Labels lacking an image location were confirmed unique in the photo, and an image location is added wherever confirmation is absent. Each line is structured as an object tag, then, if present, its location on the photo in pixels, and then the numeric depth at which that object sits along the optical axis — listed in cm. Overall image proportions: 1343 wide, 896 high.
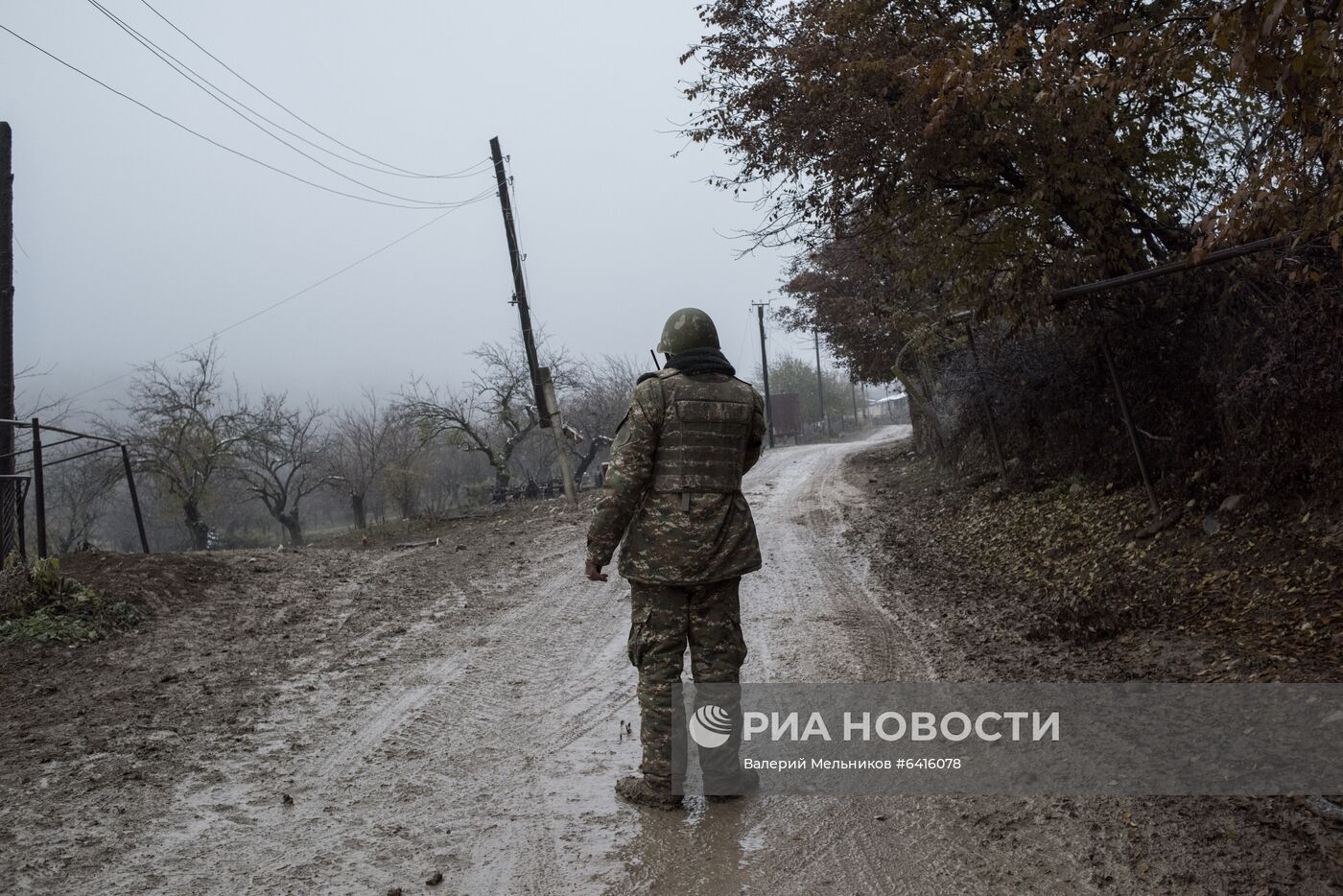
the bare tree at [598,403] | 4725
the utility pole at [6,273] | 1090
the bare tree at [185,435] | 3575
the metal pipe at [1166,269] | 565
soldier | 397
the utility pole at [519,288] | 1920
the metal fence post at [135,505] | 1196
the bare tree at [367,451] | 4769
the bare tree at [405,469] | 4444
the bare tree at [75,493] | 3806
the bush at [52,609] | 751
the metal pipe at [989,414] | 1239
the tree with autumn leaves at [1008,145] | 629
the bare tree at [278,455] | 3875
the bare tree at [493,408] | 3762
